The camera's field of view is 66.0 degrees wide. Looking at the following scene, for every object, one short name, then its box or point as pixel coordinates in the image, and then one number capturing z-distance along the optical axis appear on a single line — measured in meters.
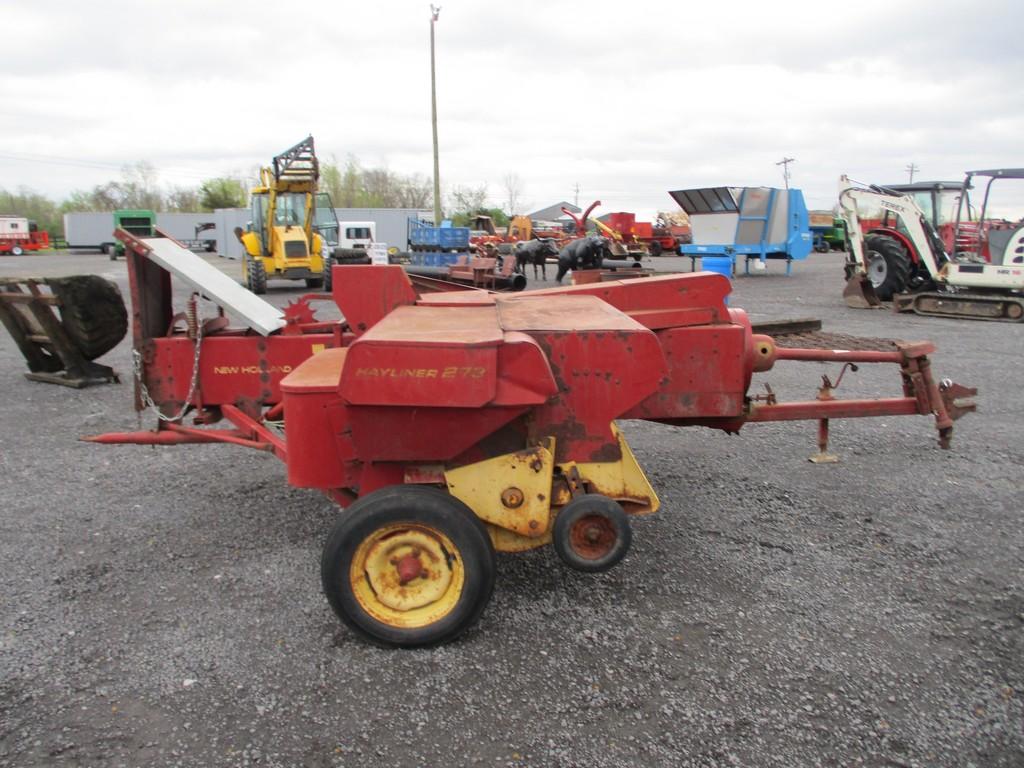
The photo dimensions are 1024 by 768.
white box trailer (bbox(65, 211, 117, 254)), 45.12
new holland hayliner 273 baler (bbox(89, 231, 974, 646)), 2.77
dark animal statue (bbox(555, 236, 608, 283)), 19.33
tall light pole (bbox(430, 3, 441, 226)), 28.02
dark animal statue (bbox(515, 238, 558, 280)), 22.81
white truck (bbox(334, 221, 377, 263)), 26.08
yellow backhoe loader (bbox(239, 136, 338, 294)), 18.11
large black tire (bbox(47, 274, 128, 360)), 7.16
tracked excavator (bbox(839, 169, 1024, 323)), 12.95
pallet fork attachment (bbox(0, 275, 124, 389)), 7.56
